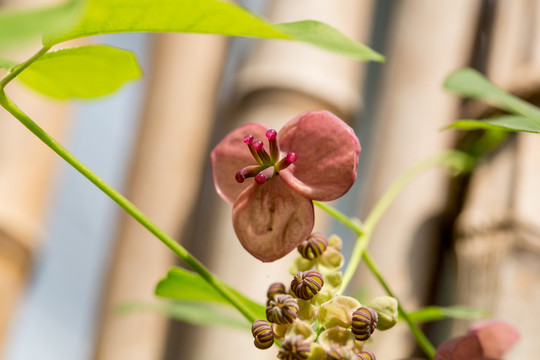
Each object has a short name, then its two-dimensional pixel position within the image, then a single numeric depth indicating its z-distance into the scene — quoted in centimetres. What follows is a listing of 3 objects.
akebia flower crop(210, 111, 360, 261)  32
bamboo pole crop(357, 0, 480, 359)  64
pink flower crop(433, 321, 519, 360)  34
